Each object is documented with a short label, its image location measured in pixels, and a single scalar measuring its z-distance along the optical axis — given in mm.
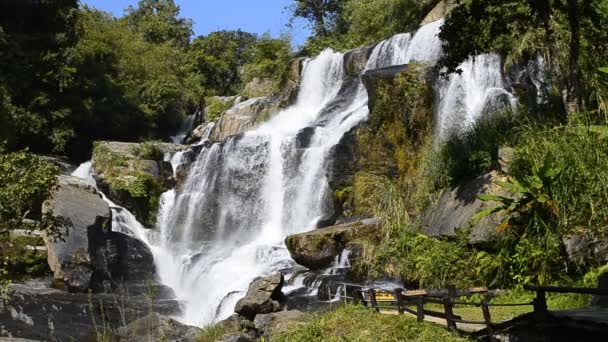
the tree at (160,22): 47697
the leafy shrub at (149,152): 25234
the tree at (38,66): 27016
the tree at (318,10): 42812
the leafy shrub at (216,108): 35625
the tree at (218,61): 44906
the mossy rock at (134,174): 22812
